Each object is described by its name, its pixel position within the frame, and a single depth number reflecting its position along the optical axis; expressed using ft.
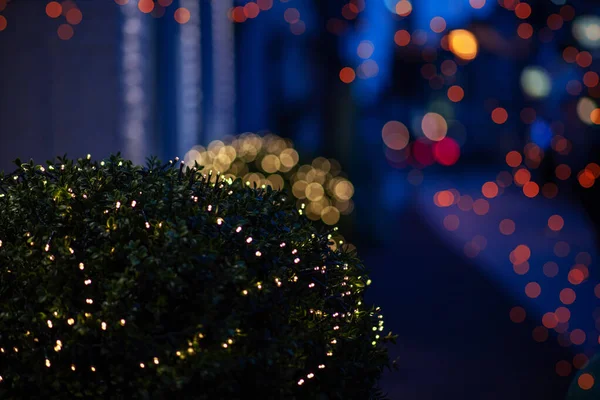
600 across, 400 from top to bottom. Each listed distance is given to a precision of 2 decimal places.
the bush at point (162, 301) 7.62
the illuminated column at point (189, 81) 30.45
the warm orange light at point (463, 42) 73.31
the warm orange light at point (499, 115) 87.92
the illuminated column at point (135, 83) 22.38
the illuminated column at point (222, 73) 38.63
